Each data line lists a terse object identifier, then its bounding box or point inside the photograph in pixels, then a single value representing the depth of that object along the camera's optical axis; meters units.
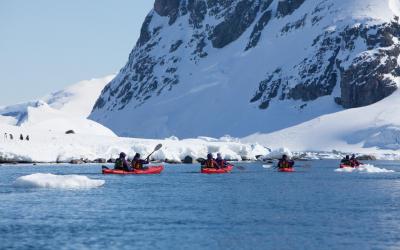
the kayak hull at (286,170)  105.12
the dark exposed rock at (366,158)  194.12
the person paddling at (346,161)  113.99
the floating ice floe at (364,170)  107.38
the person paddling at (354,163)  114.11
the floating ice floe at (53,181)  67.69
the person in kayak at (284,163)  105.88
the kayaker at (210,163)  98.94
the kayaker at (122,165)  91.38
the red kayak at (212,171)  98.75
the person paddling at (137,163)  93.75
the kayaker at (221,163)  101.44
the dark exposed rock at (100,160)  132.73
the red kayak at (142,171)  91.00
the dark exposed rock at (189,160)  141.88
